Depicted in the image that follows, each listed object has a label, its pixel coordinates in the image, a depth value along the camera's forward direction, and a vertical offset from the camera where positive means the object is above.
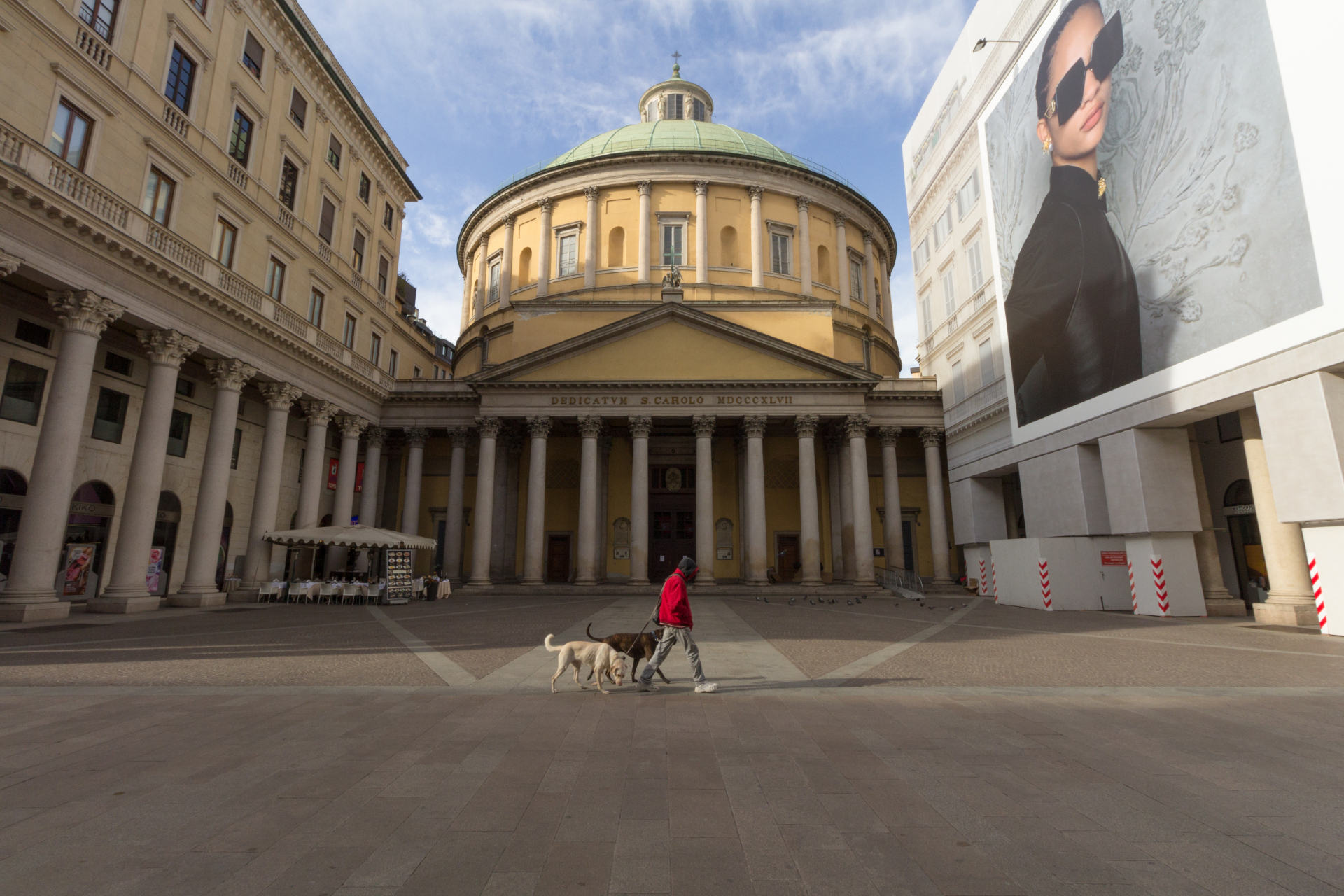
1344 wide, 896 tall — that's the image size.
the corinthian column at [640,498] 25.36 +2.46
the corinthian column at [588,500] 25.25 +2.38
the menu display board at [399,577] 21.06 -0.67
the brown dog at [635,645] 7.85 -1.10
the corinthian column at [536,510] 25.47 +1.97
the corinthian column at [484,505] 25.41 +2.22
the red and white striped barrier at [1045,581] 19.36 -0.77
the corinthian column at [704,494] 25.23 +2.59
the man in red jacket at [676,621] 7.41 -0.76
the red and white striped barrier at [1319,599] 13.27 -0.93
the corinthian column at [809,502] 25.39 +2.26
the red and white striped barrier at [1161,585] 17.14 -0.82
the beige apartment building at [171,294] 14.38 +7.54
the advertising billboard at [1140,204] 14.15 +9.60
